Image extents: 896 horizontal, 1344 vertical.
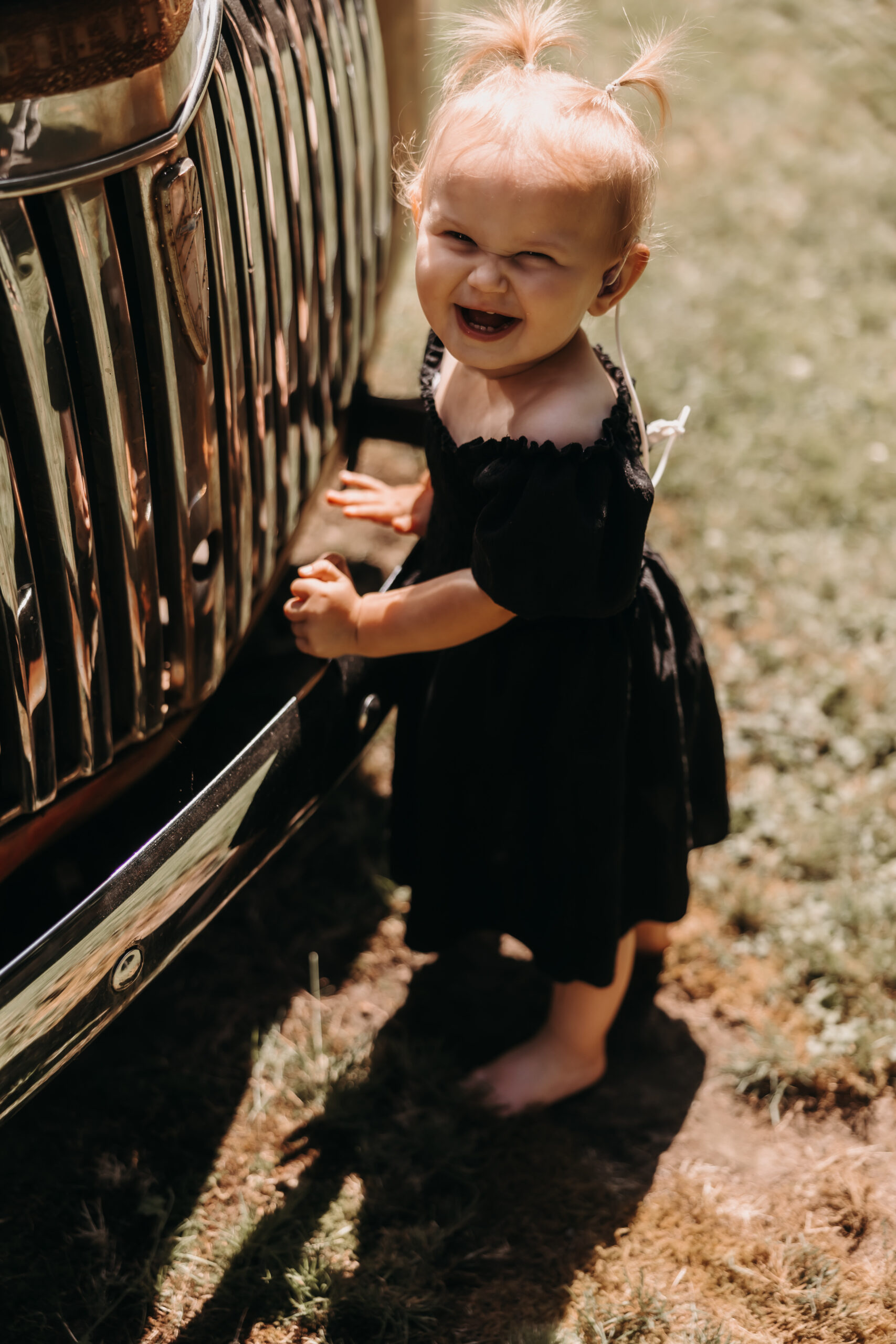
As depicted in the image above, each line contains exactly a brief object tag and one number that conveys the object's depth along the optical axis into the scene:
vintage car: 1.16
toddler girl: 1.33
